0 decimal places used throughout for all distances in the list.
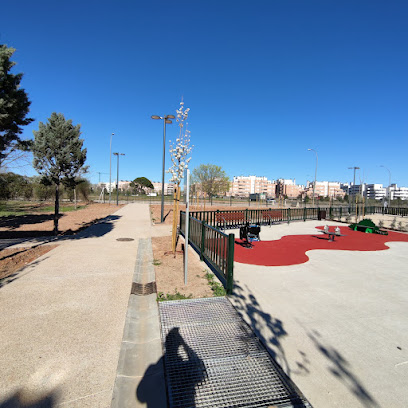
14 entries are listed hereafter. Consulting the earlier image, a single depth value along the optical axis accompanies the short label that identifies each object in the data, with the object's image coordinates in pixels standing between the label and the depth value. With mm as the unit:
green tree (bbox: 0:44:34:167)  6004
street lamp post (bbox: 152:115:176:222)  13398
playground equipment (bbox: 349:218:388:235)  13258
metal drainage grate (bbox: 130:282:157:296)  4852
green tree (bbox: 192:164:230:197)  57344
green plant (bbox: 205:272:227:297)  4762
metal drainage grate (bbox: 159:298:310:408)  2340
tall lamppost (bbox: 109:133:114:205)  35250
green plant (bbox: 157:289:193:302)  4500
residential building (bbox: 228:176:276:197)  166125
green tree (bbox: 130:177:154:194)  91938
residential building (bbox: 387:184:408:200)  165212
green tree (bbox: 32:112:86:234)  9414
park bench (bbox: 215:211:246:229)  13000
